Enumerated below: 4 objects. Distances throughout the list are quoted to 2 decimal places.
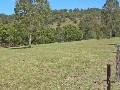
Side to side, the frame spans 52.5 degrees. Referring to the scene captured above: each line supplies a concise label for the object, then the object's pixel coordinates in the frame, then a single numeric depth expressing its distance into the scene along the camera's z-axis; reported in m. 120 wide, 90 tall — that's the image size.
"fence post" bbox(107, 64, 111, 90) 3.89
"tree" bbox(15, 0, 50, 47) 21.34
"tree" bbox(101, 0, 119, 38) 36.08
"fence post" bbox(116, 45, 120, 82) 5.97
